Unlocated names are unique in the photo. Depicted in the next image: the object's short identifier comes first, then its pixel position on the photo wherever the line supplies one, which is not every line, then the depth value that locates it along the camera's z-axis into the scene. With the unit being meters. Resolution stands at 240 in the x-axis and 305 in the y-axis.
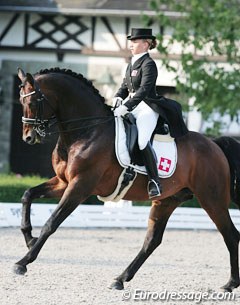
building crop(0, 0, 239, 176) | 52.59
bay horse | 18.00
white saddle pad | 18.78
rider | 19.00
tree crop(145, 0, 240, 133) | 42.47
